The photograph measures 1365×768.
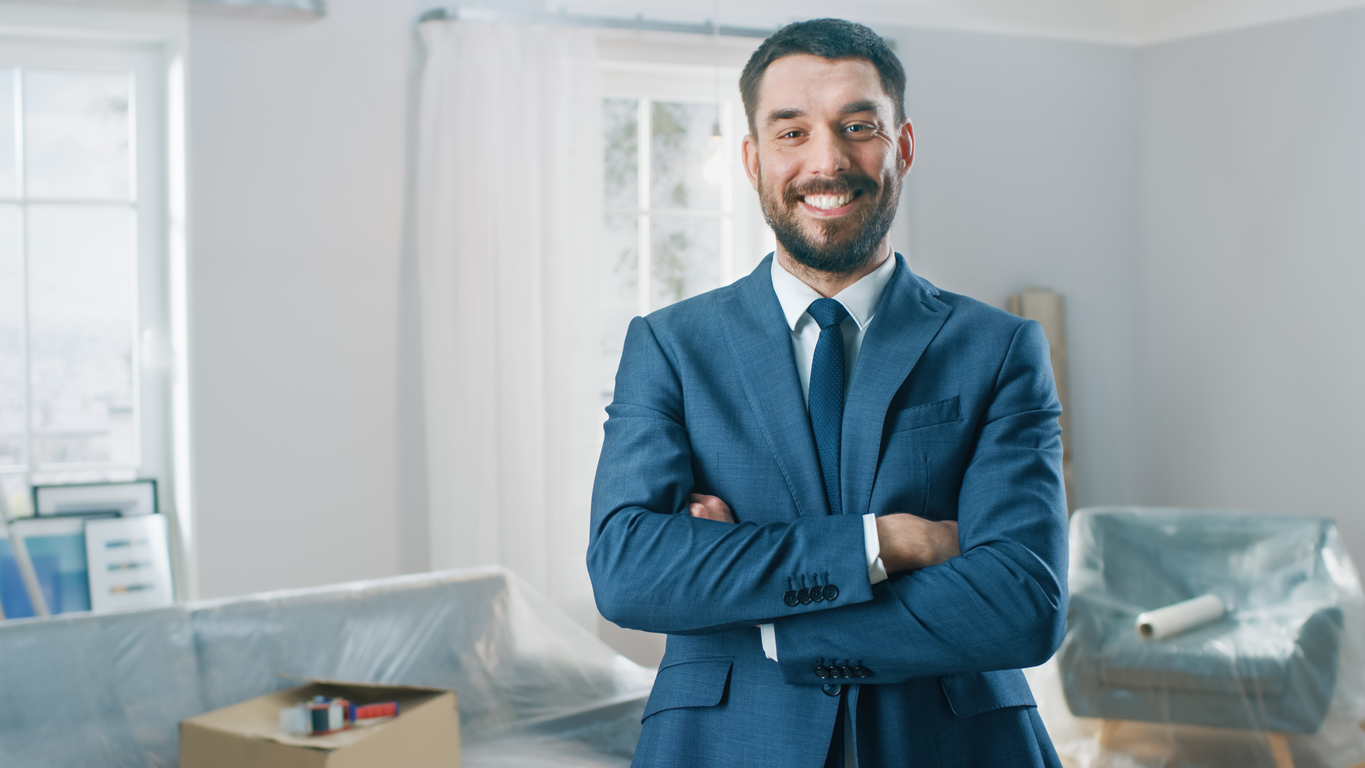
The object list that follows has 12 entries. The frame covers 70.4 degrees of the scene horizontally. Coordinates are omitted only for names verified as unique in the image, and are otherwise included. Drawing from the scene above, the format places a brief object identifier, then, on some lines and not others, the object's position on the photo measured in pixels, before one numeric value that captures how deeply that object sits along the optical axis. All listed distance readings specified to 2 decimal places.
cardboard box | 1.61
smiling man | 0.94
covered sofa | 1.94
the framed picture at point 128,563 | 2.88
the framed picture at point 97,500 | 2.91
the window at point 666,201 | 3.57
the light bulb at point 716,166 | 2.94
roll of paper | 2.85
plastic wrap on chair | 2.72
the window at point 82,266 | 2.96
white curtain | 3.22
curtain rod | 3.21
